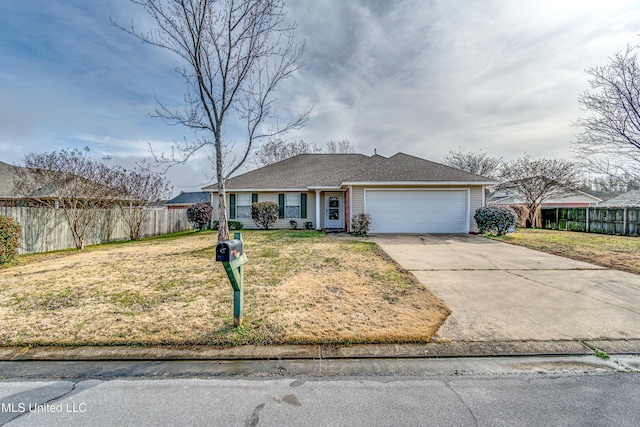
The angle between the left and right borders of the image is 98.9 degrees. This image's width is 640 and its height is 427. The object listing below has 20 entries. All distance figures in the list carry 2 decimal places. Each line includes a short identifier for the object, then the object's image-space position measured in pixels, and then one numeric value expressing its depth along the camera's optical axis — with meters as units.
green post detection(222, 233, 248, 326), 3.10
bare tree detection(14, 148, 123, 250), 10.47
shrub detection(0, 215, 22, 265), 7.27
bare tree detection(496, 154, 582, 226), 18.89
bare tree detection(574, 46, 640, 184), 9.09
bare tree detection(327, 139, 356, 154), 34.69
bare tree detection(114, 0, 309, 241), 8.27
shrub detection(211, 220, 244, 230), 16.00
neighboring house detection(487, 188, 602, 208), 27.95
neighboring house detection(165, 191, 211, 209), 37.50
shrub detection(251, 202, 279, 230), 15.23
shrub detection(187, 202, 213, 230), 16.28
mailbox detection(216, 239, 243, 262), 2.92
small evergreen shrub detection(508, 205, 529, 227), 18.73
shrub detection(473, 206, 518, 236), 12.09
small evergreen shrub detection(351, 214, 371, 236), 12.39
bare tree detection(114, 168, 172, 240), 13.05
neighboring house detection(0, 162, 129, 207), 10.38
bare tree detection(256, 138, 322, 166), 30.12
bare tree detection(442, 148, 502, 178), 28.09
